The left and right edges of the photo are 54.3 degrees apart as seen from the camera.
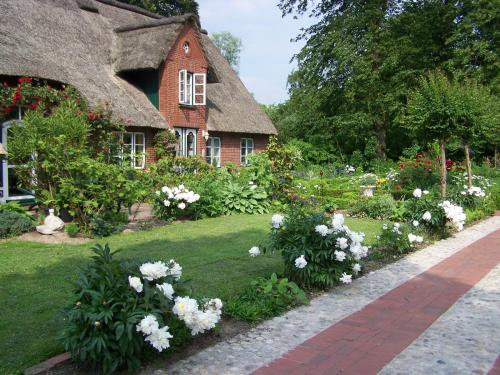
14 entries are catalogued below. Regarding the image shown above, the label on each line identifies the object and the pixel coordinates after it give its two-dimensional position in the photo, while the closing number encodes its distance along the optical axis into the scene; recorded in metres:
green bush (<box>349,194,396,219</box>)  12.65
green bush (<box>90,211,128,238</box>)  9.65
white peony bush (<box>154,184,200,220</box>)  11.60
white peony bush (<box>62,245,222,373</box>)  3.54
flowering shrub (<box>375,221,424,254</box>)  8.39
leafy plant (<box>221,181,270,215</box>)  13.36
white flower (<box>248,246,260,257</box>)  6.30
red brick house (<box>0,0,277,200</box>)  15.27
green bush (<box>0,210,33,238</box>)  9.34
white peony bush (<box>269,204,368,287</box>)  5.99
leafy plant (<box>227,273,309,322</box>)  5.08
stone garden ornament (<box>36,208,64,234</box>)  9.49
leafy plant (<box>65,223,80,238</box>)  9.41
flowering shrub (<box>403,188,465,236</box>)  9.45
